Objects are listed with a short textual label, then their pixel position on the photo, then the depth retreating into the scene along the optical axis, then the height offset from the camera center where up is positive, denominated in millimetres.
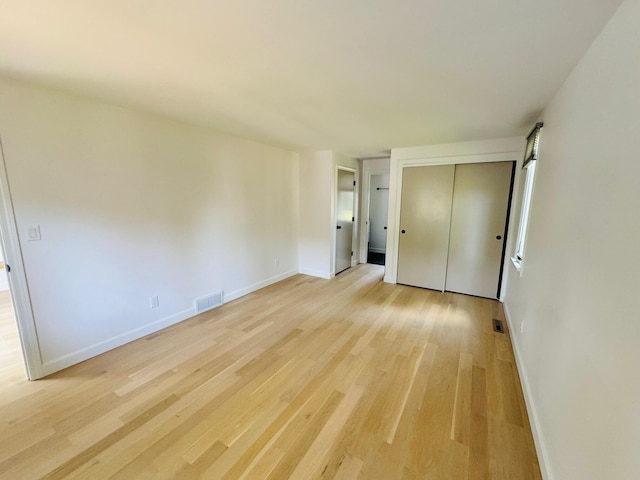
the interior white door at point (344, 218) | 4797 -311
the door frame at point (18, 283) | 1886 -612
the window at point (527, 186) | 2527 +186
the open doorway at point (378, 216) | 6551 -352
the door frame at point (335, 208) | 4582 -122
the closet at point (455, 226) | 3637 -345
